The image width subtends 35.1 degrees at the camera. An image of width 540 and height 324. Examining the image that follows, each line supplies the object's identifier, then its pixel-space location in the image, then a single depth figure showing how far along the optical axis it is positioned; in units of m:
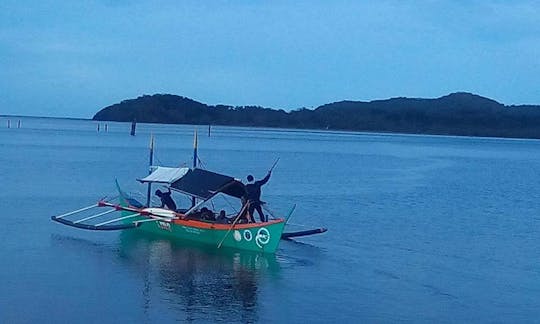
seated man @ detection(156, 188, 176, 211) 20.83
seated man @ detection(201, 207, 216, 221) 19.62
